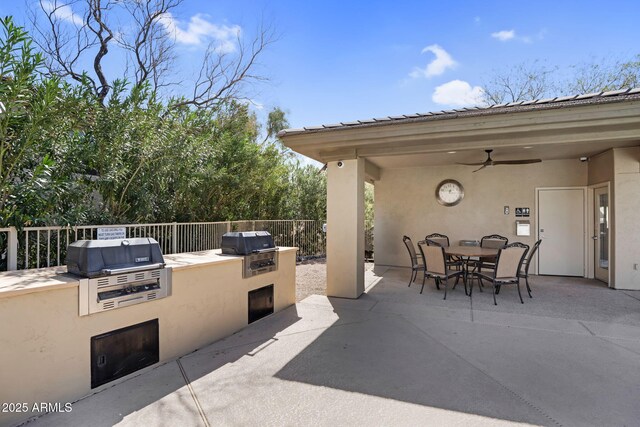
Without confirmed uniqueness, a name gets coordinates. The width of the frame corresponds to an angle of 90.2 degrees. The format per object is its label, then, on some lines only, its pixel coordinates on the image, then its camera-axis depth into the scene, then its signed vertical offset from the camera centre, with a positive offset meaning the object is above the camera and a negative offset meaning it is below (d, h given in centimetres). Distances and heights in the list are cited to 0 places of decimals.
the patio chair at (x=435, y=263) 555 -83
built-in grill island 211 -84
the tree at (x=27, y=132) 300 +88
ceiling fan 601 +104
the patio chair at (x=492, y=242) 694 -57
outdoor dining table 573 -66
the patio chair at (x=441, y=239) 761 -54
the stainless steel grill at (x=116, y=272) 246 -45
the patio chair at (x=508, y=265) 528 -80
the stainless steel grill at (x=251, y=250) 403 -43
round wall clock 816 +64
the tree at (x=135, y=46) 973 +574
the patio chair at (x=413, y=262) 633 -92
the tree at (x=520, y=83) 1432 +629
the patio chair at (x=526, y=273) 551 -96
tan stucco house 432 +83
